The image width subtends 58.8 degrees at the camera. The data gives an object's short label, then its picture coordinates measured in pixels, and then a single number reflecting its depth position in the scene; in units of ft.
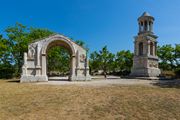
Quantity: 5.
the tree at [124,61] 165.42
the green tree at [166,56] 146.23
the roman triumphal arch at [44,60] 70.38
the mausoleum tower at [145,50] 100.22
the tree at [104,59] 176.24
